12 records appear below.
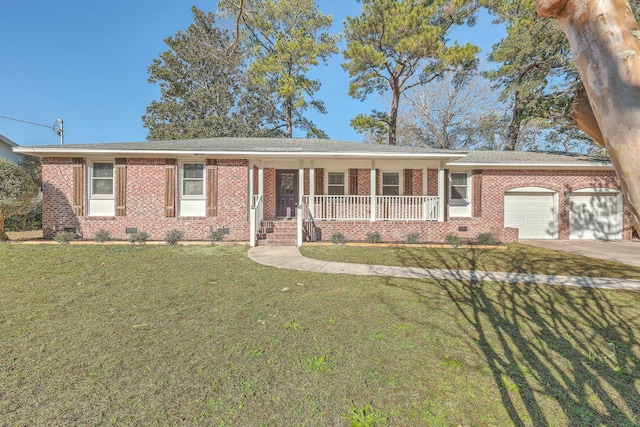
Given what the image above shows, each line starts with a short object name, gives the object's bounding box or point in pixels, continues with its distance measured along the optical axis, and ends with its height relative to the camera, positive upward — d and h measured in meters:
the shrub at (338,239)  9.29 -0.87
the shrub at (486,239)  9.62 -0.84
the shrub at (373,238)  9.65 -0.85
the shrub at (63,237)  9.12 -0.91
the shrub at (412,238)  9.65 -0.84
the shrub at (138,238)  9.16 -0.90
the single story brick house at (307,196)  9.91 +0.62
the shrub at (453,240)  9.31 -0.87
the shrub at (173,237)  9.32 -0.88
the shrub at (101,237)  9.43 -0.91
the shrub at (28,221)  12.97 -0.59
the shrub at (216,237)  9.48 -0.87
